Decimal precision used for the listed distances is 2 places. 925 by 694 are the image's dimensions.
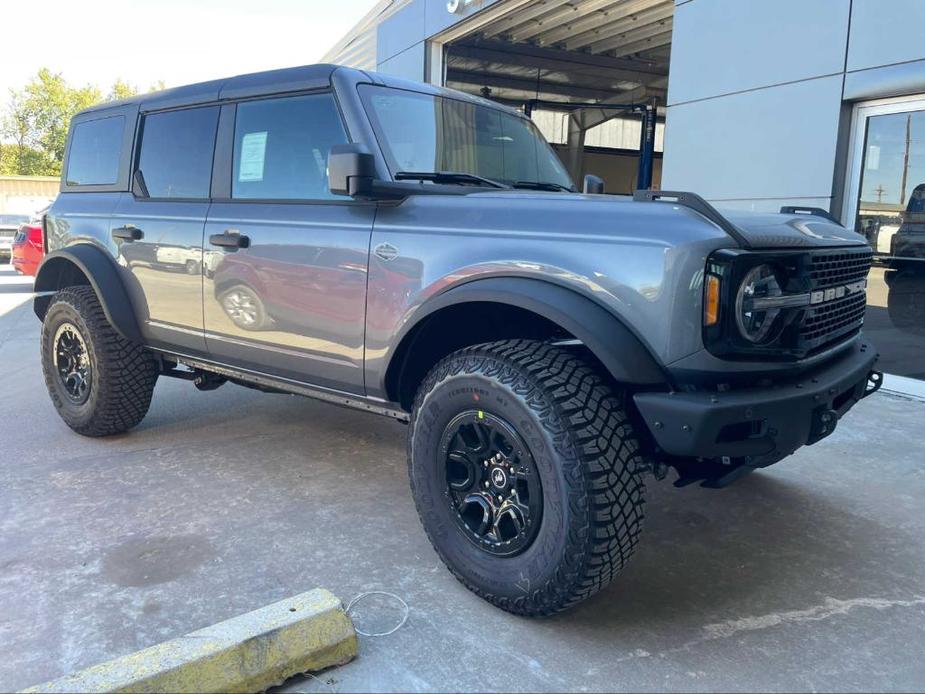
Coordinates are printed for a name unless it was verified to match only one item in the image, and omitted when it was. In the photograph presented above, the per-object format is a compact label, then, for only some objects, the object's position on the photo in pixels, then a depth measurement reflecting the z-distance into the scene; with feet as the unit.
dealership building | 19.06
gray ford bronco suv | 7.59
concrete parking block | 6.62
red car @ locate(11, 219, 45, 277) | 40.42
